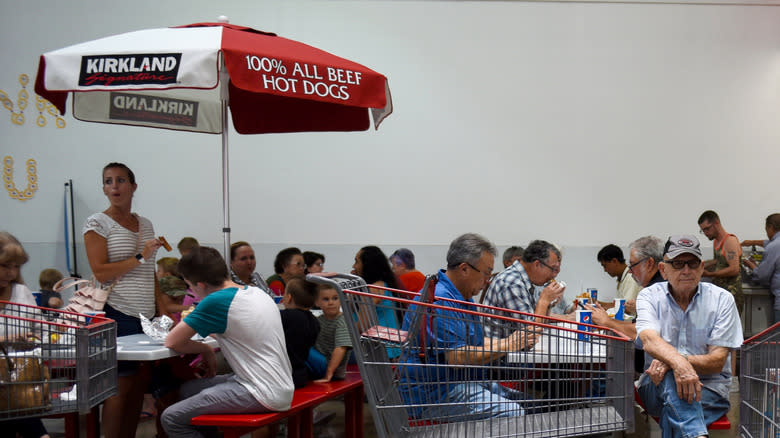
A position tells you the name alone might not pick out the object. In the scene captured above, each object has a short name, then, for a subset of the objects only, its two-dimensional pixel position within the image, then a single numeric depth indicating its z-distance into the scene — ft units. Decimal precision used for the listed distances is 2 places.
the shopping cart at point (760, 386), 9.07
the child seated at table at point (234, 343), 10.89
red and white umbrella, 12.97
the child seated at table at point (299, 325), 12.91
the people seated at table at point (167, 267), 22.03
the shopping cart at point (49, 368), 10.19
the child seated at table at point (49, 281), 19.02
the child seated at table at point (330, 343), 13.84
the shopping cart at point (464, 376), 9.30
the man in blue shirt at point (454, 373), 9.36
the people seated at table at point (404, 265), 23.36
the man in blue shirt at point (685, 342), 10.32
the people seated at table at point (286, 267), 21.12
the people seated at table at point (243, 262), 20.20
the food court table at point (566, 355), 9.50
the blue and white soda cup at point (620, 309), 15.64
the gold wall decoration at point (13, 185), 28.55
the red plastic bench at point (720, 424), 10.69
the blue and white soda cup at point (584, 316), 13.78
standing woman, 13.46
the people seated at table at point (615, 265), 21.53
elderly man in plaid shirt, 14.49
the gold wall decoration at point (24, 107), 28.58
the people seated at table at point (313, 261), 23.85
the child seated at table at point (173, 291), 17.88
